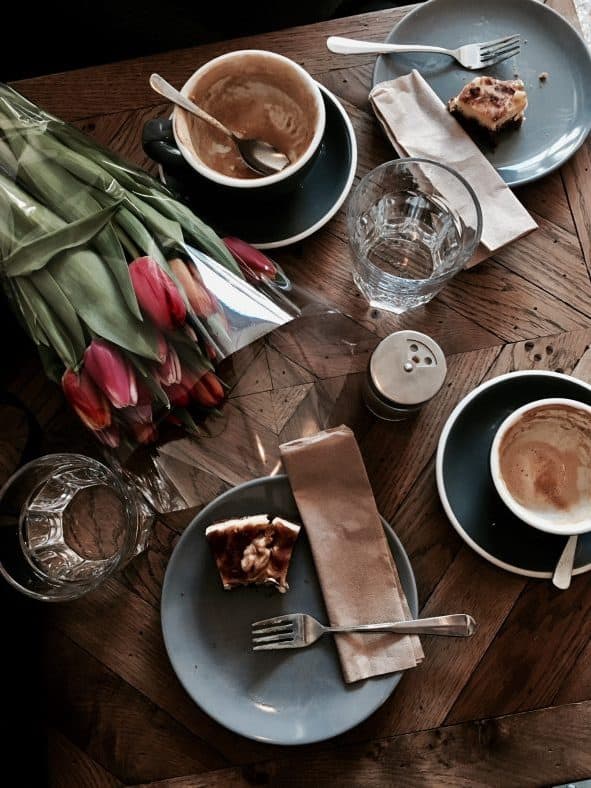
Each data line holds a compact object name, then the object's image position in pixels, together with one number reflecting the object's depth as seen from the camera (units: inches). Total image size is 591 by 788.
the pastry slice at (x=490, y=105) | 34.7
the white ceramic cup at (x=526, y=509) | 31.4
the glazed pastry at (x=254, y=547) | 32.1
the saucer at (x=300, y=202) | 34.0
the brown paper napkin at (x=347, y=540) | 32.0
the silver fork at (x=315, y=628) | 31.8
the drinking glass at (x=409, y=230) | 33.6
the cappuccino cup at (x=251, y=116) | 31.3
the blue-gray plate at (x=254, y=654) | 31.5
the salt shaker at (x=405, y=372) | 32.6
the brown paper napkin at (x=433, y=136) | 34.9
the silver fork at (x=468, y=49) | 35.7
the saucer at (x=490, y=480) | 33.0
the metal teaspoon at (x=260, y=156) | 33.1
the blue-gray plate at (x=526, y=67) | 35.8
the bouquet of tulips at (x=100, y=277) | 24.8
